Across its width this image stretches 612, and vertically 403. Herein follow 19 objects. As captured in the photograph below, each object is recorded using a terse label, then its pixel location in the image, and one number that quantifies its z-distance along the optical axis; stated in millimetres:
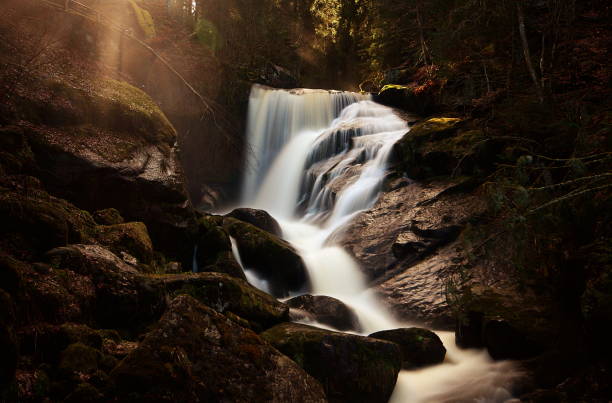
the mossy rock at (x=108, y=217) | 7195
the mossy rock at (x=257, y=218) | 12383
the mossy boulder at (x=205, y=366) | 2980
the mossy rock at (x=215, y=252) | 8594
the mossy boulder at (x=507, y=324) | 6277
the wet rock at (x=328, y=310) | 7793
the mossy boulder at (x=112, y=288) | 4184
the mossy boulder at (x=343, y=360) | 4973
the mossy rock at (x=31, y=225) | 4117
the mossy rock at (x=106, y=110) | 7891
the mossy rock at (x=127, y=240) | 6219
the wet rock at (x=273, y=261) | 9789
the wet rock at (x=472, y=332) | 7121
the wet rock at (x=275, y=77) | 24250
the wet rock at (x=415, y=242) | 9086
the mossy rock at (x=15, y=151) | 6336
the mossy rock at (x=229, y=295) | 5504
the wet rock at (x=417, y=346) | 6590
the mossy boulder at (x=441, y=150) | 11422
